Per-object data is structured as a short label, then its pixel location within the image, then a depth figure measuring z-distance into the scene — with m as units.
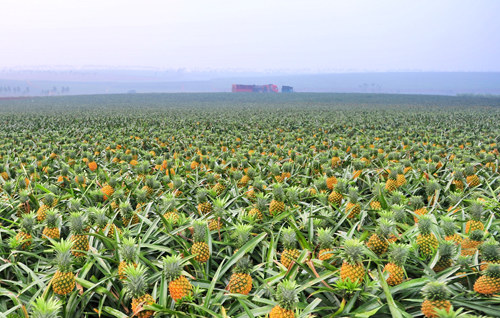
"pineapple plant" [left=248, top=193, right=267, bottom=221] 2.89
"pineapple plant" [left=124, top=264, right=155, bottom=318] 1.69
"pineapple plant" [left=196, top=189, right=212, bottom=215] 3.07
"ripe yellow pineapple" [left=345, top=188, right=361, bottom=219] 2.94
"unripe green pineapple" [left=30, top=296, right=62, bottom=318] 1.46
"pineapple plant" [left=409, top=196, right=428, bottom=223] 2.82
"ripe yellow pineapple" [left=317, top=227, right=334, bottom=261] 2.15
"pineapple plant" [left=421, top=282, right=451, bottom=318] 1.47
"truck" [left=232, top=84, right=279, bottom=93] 118.14
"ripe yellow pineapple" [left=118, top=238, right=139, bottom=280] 1.96
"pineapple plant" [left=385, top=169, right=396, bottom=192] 3.82
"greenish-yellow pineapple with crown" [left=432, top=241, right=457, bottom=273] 1.98
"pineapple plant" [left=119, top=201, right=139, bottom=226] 2.89
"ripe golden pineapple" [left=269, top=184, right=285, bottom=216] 2.93
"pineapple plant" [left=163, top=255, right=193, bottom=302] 1.72
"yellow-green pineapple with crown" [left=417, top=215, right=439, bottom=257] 2.15
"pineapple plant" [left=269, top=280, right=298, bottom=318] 1.50
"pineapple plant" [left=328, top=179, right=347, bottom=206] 3.25
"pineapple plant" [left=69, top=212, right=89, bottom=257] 2.23
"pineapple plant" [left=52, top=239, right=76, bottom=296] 1.79
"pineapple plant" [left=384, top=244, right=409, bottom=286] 1.84
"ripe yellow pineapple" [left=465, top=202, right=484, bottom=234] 2.47
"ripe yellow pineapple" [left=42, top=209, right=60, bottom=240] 2.44
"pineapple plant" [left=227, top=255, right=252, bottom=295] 1.95
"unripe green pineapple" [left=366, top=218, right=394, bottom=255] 2.10
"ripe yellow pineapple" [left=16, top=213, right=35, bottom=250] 2.54
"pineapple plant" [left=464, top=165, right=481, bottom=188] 4.11
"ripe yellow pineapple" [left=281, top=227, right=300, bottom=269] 2.11
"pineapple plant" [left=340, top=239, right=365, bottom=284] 1.70
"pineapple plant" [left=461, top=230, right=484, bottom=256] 2.16
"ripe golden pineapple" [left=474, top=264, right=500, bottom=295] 1.71
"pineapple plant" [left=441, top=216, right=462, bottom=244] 2.26
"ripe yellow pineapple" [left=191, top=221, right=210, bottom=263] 2.19
